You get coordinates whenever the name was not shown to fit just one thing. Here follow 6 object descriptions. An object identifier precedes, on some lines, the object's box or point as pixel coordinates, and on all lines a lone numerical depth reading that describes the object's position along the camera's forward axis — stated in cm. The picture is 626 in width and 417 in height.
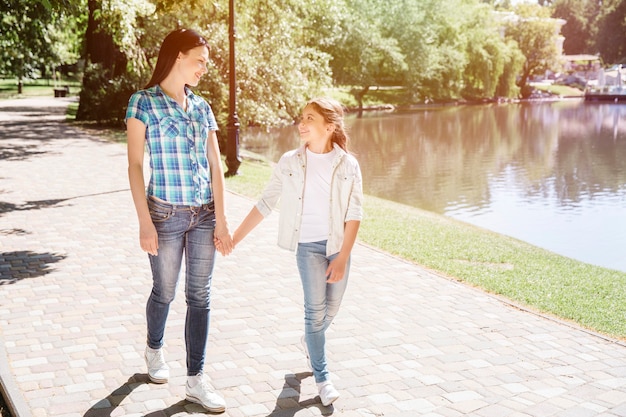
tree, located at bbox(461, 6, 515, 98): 6025
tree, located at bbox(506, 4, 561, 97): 7419
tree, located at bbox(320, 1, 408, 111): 4916
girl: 427
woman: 405
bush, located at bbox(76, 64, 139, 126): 2575
